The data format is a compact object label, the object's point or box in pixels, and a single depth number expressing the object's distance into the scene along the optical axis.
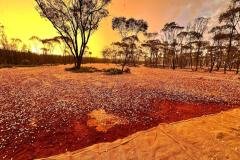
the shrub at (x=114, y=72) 17.46
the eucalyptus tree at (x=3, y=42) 41.14
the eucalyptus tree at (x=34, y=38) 52.30
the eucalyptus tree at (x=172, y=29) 36.76
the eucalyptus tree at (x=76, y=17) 19.26
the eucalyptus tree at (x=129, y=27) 21.57
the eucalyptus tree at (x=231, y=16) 22.11
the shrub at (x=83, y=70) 19.19
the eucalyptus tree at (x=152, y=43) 45.03
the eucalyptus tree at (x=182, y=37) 36.08
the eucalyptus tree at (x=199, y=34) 33.26
